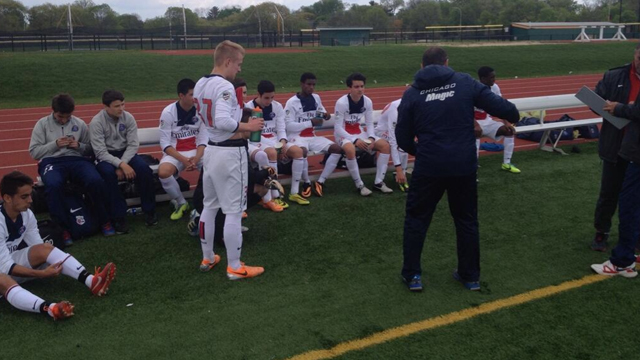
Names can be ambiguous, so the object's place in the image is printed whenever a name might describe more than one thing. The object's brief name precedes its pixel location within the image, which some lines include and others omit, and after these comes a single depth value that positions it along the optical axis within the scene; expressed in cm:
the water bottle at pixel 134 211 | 644
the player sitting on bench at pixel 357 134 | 725
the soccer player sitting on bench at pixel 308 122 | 741
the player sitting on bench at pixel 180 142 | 633
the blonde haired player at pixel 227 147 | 430
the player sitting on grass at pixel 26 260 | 405
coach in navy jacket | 403
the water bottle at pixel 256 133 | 477
